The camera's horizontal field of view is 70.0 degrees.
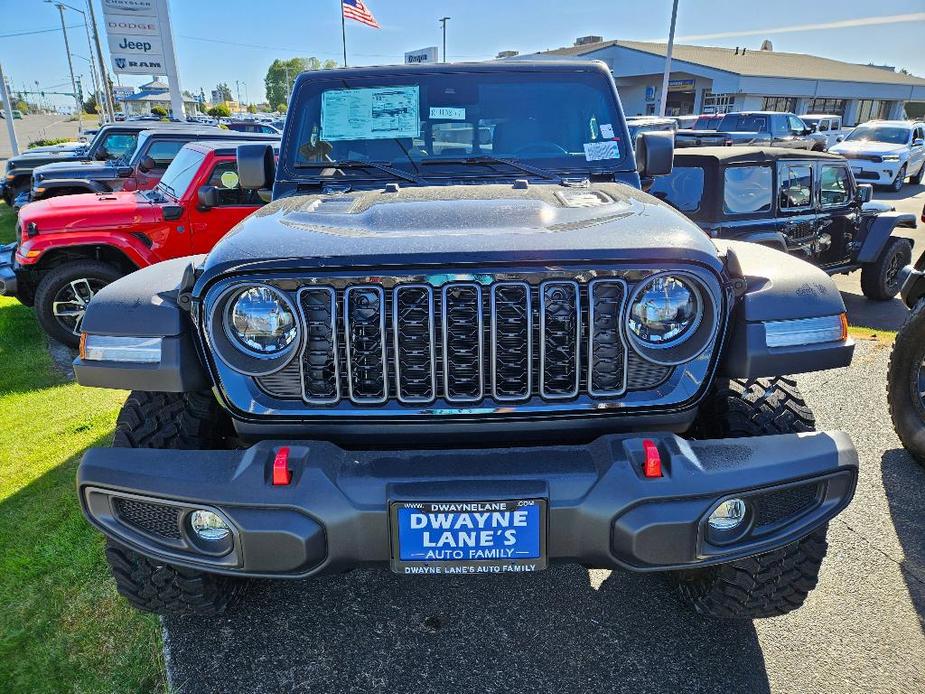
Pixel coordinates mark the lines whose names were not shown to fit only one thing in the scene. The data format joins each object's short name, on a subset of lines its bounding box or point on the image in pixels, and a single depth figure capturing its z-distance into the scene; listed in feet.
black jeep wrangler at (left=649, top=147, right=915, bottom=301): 19.03
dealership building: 118.93
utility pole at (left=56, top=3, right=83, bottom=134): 166.17
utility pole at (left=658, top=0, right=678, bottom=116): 92.02
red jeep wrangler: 18.83
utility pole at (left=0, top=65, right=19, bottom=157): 67.87
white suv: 57.57
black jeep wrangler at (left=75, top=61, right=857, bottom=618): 5.86
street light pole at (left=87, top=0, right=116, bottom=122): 102.78
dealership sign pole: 58.70
